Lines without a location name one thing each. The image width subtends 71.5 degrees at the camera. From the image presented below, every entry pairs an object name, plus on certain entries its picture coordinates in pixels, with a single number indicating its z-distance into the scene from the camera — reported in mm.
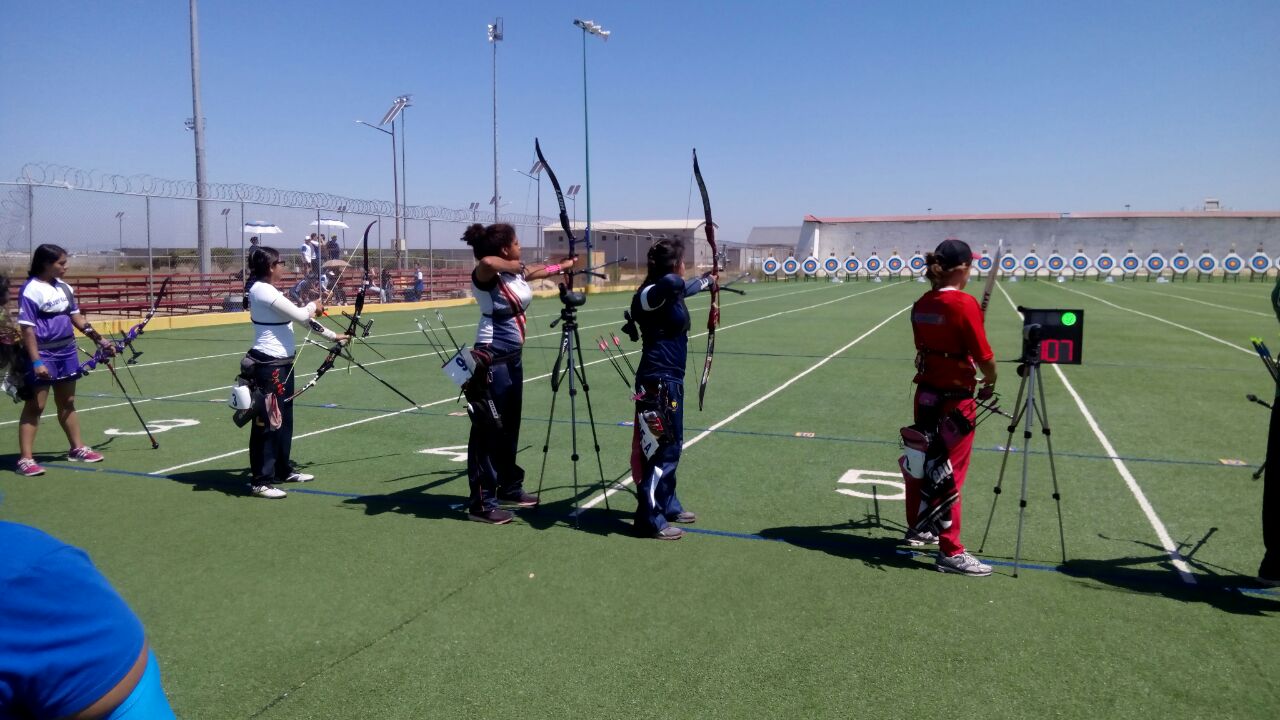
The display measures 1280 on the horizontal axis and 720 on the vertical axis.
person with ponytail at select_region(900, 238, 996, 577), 4953
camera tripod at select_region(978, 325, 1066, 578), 5070
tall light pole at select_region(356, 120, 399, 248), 38094
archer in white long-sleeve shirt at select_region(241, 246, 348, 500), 6531
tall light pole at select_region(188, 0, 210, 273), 21781
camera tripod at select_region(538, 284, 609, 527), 5754
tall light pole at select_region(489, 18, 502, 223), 37219
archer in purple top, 7133
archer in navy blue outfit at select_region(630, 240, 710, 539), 5555
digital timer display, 5156
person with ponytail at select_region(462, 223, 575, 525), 5871
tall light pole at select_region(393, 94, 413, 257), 37500
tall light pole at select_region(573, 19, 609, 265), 34462
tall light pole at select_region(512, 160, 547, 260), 44612
